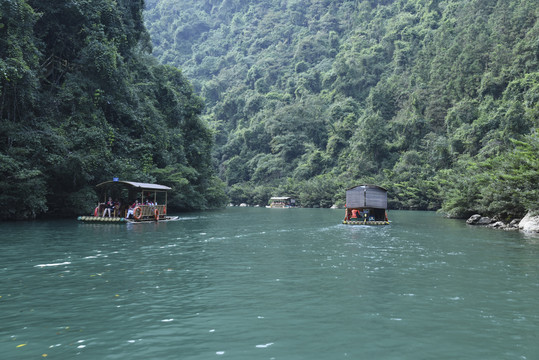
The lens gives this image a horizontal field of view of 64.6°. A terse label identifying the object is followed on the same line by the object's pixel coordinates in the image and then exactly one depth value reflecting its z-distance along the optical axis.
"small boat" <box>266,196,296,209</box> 80.81
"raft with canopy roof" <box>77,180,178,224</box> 28.27
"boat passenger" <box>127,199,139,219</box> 29.62
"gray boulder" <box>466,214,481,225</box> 32.00
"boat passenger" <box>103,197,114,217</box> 29.30
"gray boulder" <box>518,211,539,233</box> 24.22
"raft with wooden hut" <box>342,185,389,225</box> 31.39
